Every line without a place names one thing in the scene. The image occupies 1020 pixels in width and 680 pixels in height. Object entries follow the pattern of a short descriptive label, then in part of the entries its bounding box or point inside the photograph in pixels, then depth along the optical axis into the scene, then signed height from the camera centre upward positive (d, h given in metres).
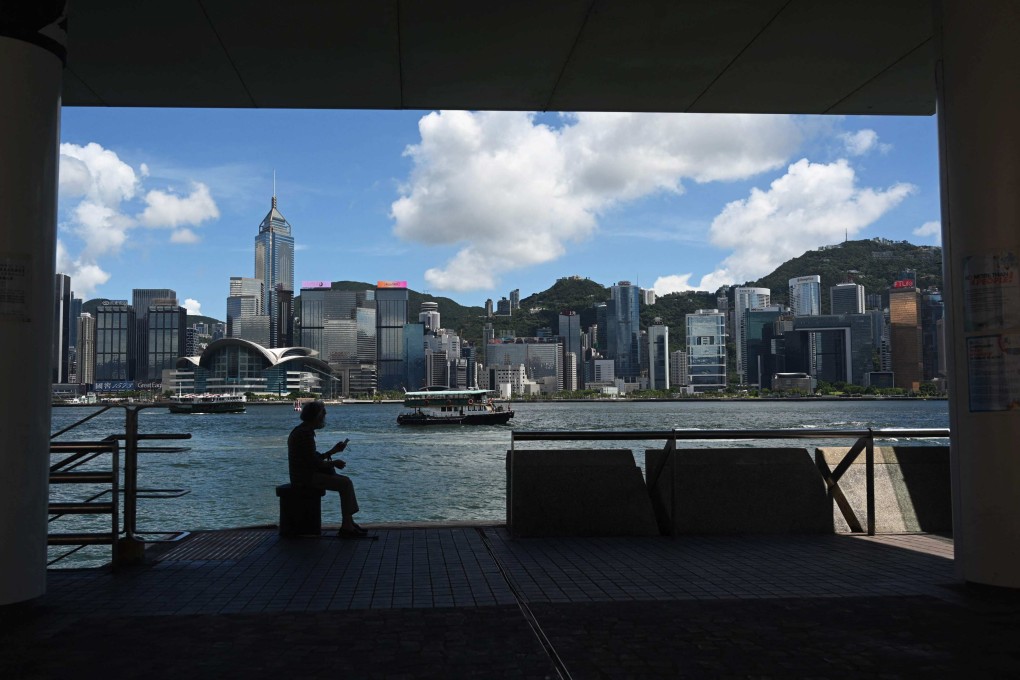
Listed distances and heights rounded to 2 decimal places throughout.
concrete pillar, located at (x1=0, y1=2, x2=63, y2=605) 5.16 +0.59
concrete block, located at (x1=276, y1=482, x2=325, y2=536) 8.12 -1.33
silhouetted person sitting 8.05 -0.95
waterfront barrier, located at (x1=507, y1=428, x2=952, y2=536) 8.15 -1.18
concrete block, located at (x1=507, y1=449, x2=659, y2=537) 8.05 -1.23
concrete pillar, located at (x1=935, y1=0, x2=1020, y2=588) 5.46 +0.58
